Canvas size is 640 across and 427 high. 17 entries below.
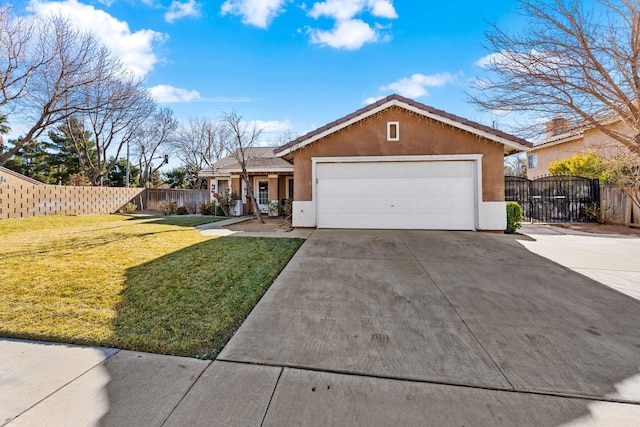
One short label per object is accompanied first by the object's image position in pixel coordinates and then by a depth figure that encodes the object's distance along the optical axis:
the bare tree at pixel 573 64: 9.73
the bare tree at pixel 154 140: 29.23
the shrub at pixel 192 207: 19.72
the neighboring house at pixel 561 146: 11.47
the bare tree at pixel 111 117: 15.65
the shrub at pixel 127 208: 19.23
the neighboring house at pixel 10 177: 19.17
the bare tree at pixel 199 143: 31.44
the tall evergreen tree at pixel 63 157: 28.05
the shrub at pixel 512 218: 9.38
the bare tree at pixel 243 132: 12.27
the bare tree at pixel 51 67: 11.19
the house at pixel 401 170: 9.30
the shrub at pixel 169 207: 19.11
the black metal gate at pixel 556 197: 12.43
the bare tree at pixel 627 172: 10.20
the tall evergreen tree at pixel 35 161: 28.61
